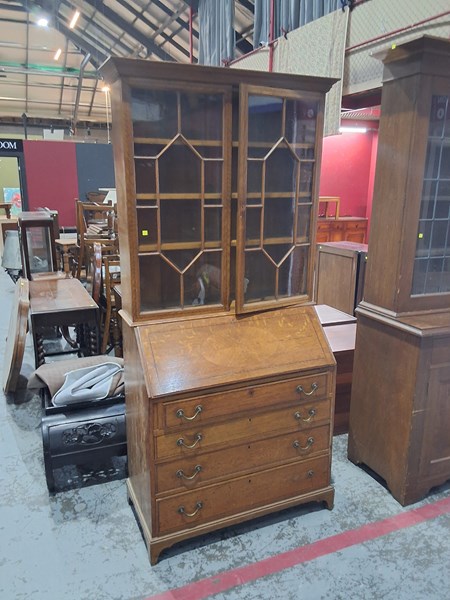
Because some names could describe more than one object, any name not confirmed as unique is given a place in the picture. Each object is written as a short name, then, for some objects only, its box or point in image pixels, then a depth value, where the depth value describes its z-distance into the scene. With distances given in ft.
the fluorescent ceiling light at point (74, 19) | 25.22
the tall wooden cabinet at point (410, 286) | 6.64
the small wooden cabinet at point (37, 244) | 13.16
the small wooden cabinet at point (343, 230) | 22.49
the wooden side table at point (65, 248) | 21.65
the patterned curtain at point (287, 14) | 13.53
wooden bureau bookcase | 5.85
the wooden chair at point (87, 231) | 19.86
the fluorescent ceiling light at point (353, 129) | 22.75
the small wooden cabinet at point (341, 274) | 12.49
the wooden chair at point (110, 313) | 12.39
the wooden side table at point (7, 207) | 28.81
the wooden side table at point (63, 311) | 9.95
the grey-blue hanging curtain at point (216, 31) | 19.16
